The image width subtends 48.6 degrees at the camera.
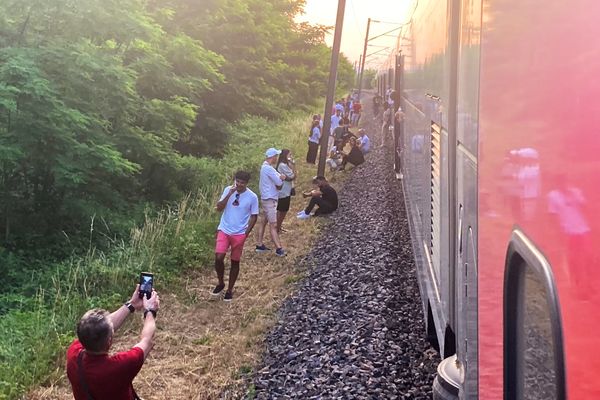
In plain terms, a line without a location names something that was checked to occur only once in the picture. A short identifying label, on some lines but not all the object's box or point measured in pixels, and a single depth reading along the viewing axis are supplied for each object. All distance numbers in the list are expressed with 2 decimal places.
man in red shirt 3.30
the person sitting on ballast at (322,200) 13.22
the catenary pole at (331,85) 15.99
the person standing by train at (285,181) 10.75
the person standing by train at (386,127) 23.75
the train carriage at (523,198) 1.17
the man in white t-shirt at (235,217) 8.06
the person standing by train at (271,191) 9.81
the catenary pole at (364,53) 55.14
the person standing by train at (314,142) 19.70
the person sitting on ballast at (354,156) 18.78
